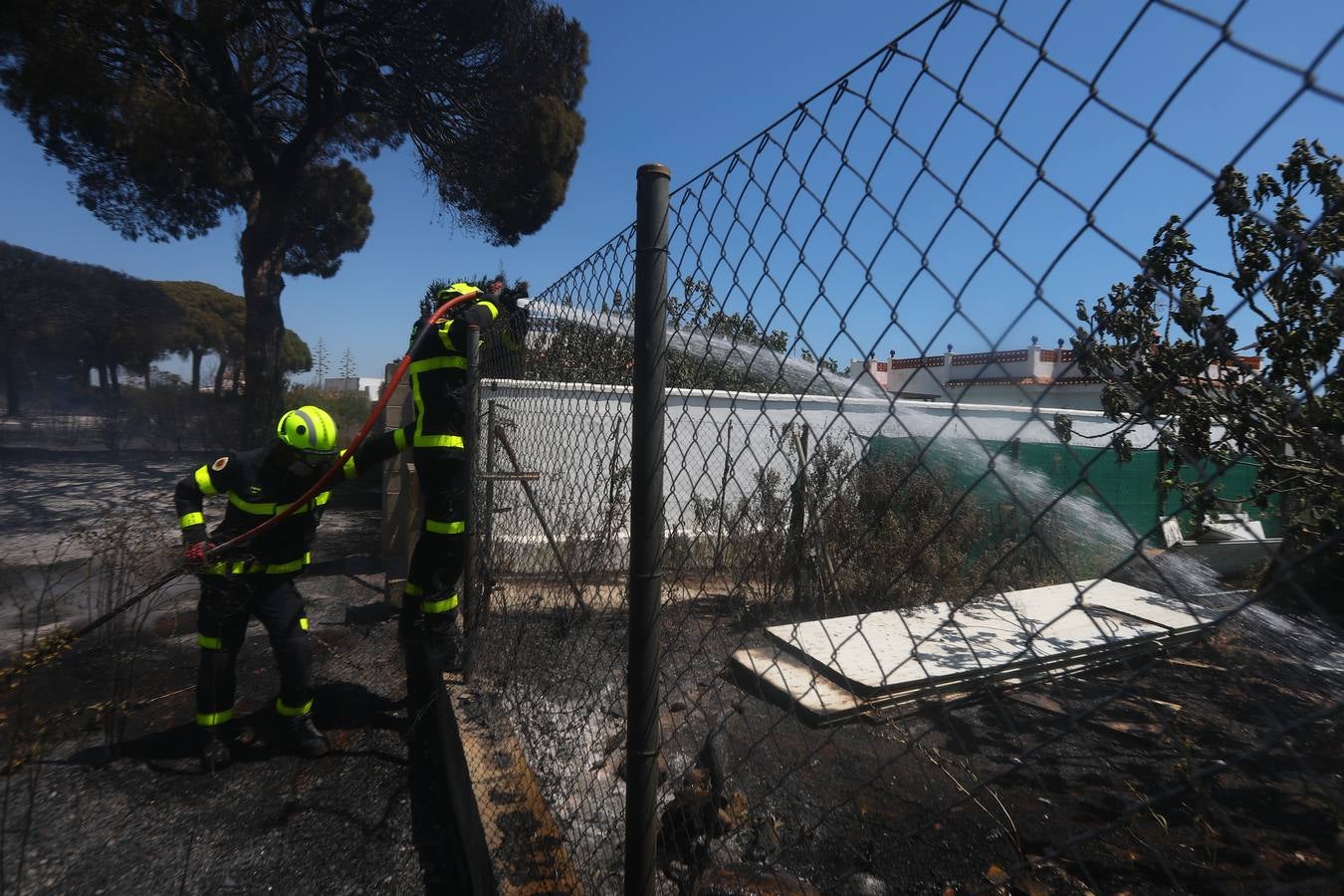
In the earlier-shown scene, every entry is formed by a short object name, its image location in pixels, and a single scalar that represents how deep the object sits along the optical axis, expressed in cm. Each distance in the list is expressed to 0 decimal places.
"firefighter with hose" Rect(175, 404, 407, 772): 338
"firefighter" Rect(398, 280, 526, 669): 368
